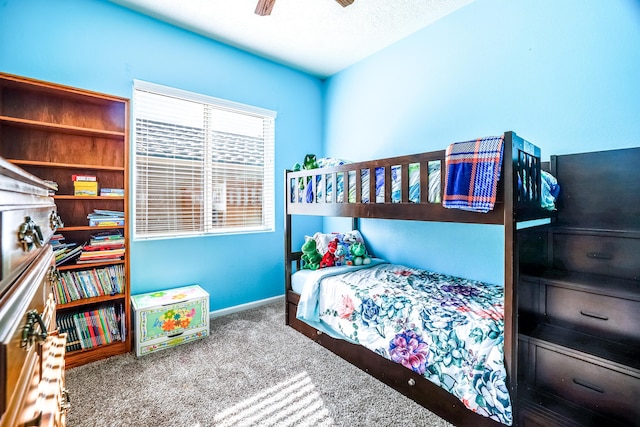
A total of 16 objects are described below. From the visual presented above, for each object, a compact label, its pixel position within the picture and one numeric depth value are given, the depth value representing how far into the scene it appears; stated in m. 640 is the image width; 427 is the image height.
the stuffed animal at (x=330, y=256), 2.77
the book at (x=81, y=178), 2.10
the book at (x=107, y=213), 2.17
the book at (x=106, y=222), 2.14
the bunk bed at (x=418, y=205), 1.36
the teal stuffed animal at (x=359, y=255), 2.82
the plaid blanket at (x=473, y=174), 1.38
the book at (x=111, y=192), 2.18
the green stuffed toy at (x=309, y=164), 2.61
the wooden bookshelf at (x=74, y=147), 1.97
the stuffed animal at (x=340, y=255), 2.83
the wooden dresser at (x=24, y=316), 0.40
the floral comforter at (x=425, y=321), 1.39
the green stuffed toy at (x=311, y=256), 2.77
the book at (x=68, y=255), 1.98
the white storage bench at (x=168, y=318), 2.17
